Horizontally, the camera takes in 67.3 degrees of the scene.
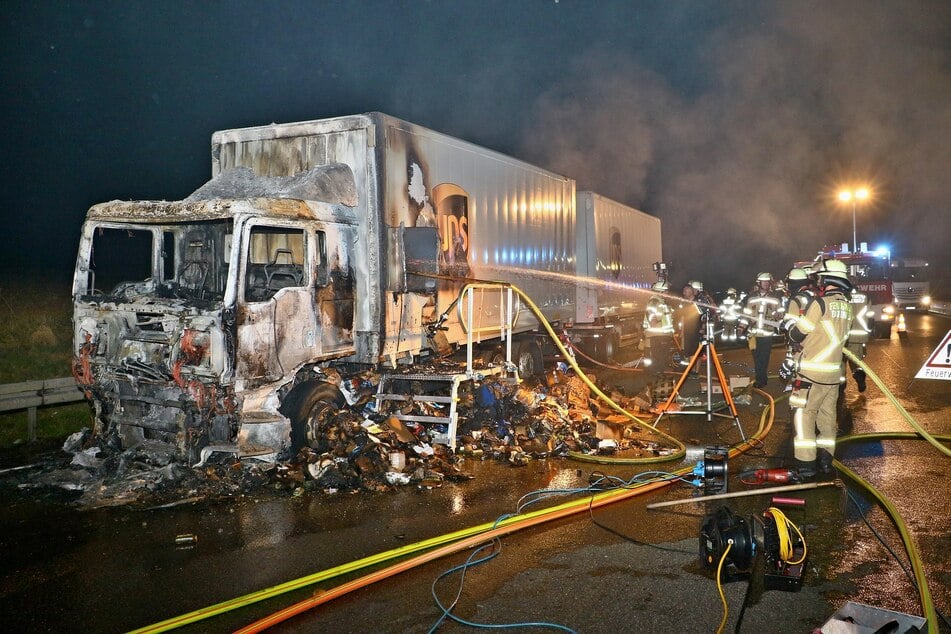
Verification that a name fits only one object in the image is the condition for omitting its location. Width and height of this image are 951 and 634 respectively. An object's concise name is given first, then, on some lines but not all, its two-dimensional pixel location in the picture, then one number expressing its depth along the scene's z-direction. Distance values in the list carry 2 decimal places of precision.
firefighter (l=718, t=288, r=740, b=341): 9.59
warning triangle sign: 6.12
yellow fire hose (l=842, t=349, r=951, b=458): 6.31
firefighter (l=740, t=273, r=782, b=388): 10.21
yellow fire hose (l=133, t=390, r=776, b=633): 3.89
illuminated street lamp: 31.42
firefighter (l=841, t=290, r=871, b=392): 10.26
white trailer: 14.11
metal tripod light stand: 8.18
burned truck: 6.37
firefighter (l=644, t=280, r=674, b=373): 12.34
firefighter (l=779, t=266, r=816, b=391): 6.91
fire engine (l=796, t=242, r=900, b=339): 18.53
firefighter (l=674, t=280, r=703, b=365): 11.80
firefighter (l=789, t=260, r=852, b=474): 6.55
